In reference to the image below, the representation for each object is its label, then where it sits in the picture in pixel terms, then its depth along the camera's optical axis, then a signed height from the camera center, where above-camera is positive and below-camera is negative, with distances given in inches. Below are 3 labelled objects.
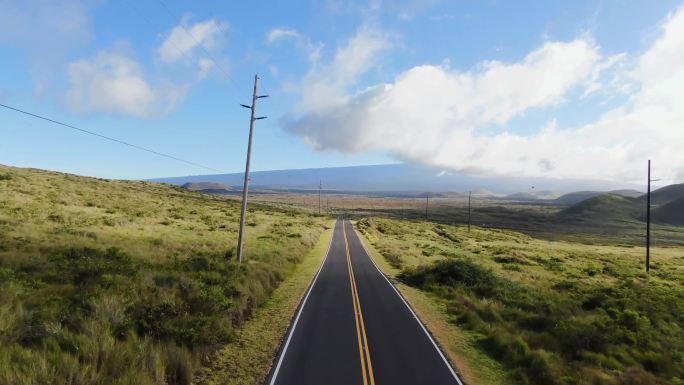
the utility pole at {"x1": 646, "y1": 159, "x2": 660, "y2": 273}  1602.6 +178.2
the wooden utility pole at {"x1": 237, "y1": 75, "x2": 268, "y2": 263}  1080.8 +154.7
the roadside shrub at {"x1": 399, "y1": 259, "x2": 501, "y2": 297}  1124.5 -206.2
